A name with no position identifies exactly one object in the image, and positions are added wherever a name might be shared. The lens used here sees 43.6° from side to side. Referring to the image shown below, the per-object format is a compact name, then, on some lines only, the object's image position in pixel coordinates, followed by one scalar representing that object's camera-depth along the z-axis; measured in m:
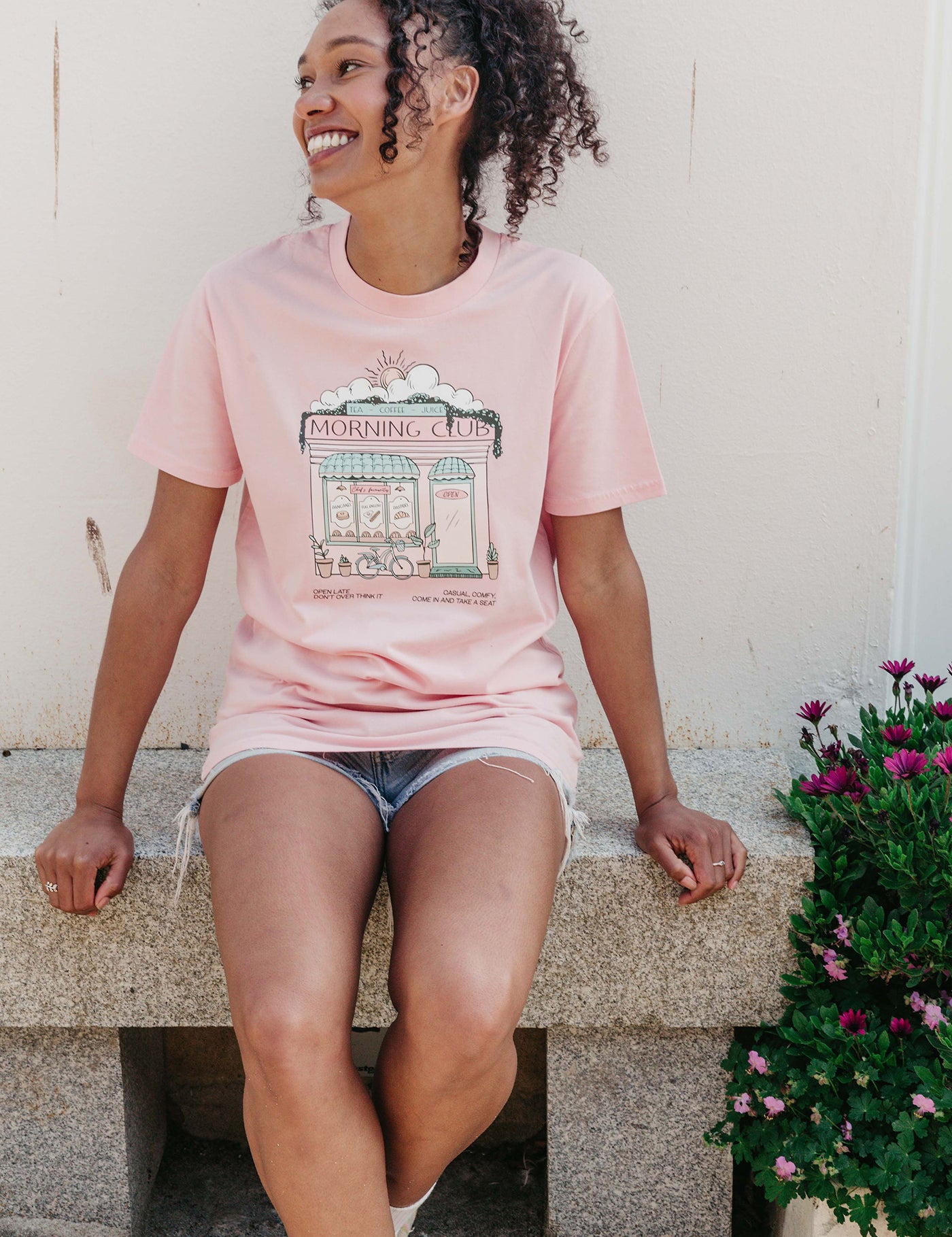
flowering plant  1.81
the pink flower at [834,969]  1.94
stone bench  2.00
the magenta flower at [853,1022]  1.86
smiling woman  1.73
